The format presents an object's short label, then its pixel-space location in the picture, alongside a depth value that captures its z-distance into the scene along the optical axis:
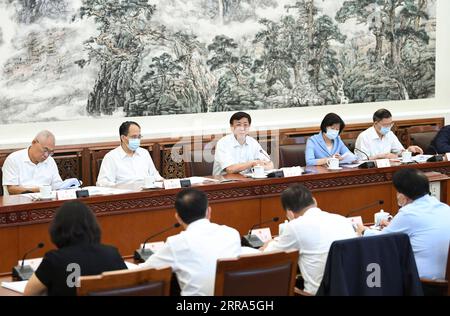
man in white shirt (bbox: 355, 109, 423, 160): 7.64
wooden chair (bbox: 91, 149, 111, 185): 7.35
